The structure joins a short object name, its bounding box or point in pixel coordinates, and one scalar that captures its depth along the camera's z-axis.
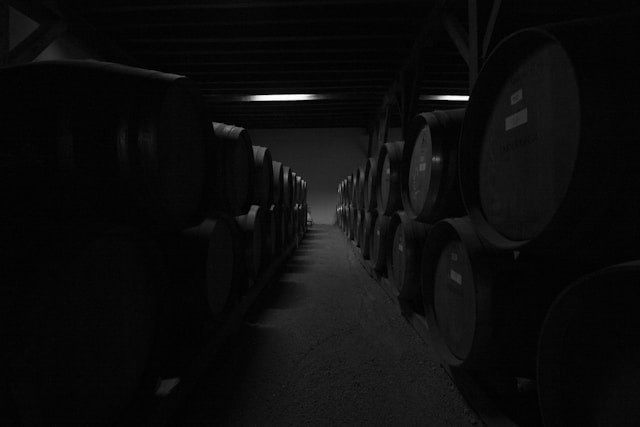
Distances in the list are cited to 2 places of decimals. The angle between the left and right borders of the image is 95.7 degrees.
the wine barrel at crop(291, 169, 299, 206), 5.70
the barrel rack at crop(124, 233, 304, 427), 1.09
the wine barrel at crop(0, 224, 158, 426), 0.64
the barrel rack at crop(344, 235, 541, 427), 1.22
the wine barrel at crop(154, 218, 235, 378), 1.52
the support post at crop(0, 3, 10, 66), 2.49
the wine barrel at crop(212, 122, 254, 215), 2.17
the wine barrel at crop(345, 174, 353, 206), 6.05
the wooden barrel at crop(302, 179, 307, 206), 8.25
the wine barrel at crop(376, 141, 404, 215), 2.67
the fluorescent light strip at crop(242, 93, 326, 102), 7.48
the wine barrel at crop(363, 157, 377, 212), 3.46
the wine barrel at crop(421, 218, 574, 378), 1.13
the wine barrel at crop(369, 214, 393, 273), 2.95
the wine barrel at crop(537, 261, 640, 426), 0.67
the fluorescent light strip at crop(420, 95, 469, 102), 8.41
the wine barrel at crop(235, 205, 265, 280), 2.69
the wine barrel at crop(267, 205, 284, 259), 3.72
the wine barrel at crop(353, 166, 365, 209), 4.48
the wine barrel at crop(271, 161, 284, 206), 4.20
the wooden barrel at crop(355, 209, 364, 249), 4.66
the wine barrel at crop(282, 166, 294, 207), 4.81
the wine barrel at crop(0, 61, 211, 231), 0.96
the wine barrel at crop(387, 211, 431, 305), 2.21
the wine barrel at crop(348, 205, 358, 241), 5.47
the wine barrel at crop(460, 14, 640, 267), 0.72
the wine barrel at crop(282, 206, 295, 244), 5.07
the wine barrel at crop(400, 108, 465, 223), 1.79
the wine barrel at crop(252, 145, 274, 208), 3.34
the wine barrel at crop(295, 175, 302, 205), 6.71
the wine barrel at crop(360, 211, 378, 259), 3.84
